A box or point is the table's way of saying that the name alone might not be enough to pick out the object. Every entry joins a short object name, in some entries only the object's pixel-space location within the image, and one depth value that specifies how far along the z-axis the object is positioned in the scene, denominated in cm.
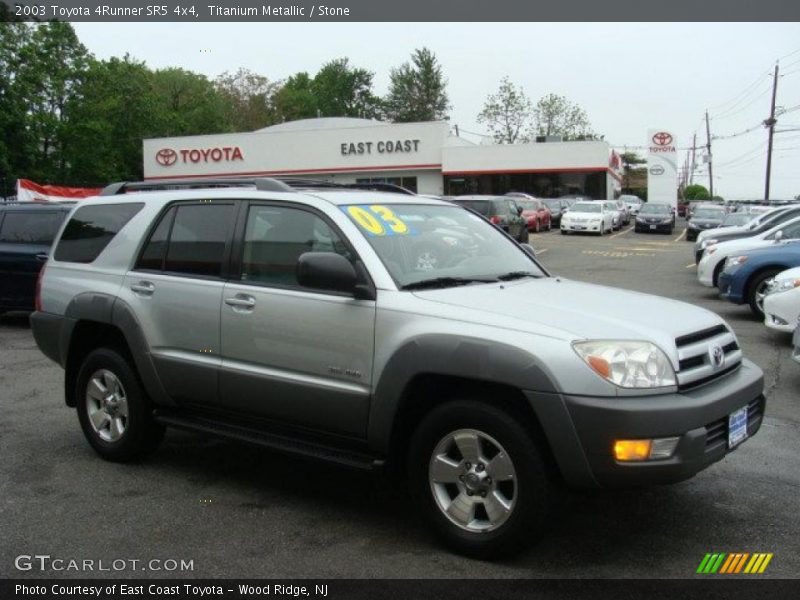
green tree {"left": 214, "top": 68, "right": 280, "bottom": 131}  8231
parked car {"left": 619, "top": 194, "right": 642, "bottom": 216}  4869
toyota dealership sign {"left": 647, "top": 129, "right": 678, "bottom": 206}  6059
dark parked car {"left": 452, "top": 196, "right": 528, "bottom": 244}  2288
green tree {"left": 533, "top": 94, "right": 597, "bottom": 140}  8825
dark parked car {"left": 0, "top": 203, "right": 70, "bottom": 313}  1190
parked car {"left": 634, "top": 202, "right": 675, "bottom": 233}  3719
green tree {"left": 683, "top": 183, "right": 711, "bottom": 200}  10194
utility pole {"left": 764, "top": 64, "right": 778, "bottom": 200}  5375
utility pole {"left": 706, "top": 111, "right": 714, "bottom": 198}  8219
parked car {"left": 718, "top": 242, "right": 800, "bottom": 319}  1161
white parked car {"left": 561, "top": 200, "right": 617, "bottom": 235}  3462
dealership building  4725
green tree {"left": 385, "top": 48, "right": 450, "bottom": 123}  9462
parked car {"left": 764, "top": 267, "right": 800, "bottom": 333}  919
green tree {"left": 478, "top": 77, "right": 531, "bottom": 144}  8588
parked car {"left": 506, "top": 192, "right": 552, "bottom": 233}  3528
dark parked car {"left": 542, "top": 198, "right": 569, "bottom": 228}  4059
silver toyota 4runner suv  370
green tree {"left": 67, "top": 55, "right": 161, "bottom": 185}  5653
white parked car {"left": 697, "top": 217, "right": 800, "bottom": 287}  1377
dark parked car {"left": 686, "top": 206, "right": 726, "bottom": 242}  3070
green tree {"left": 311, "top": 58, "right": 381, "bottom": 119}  10312
